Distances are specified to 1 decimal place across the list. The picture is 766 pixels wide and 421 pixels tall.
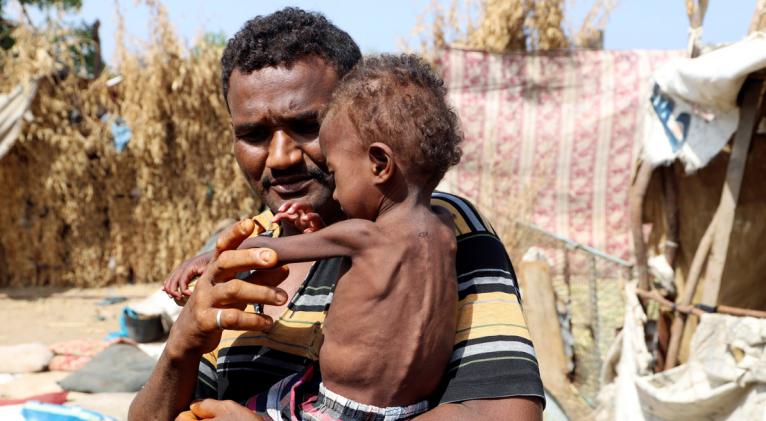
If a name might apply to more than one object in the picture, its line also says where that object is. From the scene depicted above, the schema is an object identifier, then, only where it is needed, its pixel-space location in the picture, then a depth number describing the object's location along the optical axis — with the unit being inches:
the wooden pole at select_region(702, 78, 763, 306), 156.6
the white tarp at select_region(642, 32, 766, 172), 144.6
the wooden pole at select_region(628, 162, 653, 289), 194.2
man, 53.3
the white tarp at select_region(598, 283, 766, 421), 128.6
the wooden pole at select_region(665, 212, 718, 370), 165.8
